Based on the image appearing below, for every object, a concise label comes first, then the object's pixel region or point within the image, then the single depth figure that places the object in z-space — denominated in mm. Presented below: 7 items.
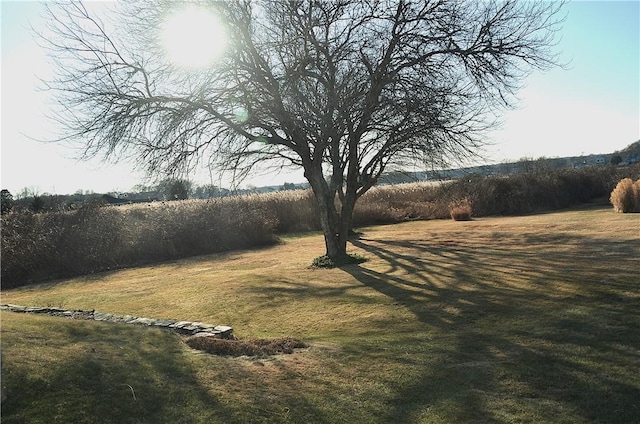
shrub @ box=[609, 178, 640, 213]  22844
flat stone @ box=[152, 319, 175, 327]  7562
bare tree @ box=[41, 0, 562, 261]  12102
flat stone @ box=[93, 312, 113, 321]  7989
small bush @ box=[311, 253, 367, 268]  15289
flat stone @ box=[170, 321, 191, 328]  7448
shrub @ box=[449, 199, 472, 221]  29609
